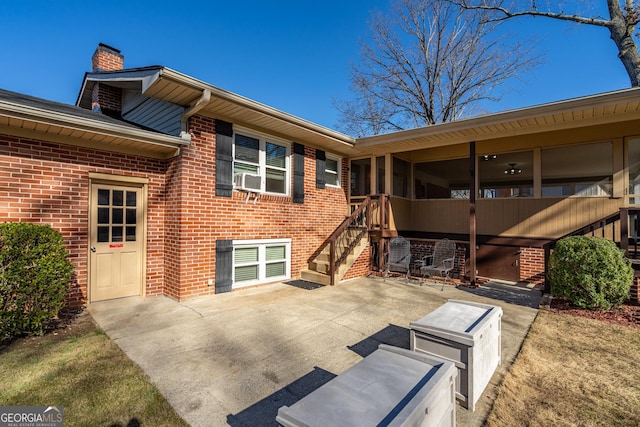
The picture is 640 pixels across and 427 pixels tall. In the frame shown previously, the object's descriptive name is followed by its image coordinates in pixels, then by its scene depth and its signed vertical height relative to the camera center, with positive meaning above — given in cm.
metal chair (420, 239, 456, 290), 786 -102
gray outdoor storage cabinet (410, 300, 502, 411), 248 -114
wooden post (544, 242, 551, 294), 629 -121
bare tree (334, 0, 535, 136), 1517 +822
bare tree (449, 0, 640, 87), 956 +670
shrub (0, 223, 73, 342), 366 -83
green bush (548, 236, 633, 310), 491 -97
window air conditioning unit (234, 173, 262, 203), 636 +69
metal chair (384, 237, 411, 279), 793 -99
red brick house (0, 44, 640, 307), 493 +62
